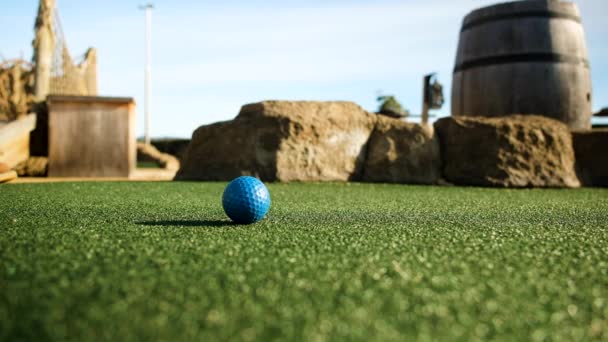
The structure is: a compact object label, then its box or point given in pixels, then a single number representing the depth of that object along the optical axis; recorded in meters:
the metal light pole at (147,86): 17.45
